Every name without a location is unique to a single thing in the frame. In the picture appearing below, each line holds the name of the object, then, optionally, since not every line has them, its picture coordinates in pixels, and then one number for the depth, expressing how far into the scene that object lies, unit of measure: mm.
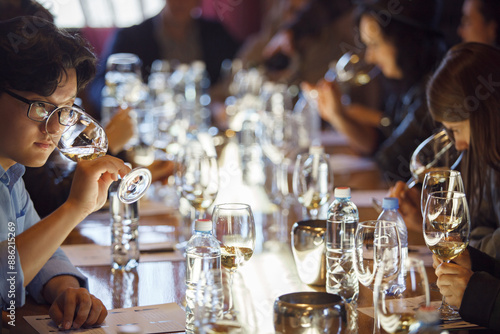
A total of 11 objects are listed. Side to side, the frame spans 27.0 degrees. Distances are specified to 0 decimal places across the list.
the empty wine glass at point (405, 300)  1440
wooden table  1789
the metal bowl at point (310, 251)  1891
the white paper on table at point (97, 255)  2078
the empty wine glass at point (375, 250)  1579
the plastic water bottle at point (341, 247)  1828
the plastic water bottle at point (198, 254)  1751
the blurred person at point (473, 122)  2153
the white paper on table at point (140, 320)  1673
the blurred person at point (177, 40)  5442
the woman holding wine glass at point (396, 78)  3228
